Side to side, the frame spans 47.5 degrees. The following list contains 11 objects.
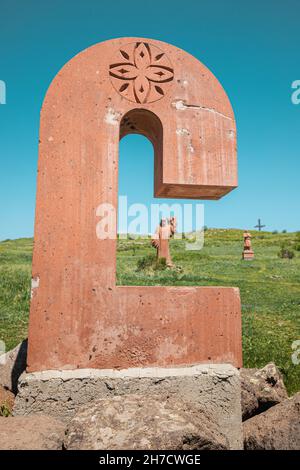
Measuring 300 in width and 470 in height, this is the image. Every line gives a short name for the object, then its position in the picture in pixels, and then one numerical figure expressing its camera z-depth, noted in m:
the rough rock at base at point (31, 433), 1.95
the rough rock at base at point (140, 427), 1.88
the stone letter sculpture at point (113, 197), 2.66
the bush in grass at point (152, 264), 14.95
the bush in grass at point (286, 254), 22.45
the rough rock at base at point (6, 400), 2.73
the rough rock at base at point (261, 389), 3.06
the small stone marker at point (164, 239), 15.57
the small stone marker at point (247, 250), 21.53
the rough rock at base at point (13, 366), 3.18
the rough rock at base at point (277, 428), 2.41
